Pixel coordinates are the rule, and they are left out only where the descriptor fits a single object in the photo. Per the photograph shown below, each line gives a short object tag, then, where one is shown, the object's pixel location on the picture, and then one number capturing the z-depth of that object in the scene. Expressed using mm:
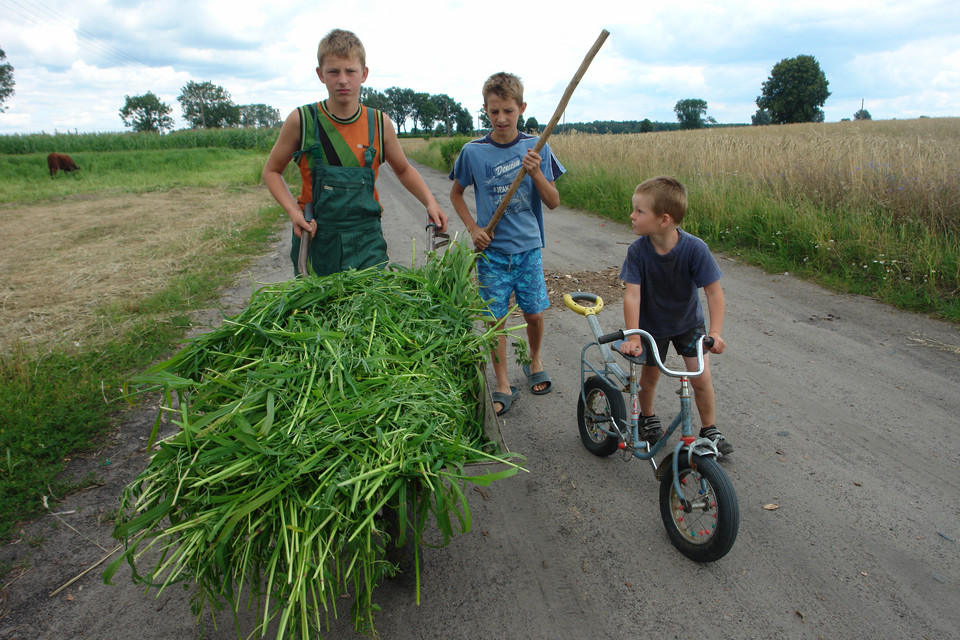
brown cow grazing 24250
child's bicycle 2145
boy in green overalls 2783
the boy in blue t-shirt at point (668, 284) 2566
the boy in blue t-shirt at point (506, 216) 3367
